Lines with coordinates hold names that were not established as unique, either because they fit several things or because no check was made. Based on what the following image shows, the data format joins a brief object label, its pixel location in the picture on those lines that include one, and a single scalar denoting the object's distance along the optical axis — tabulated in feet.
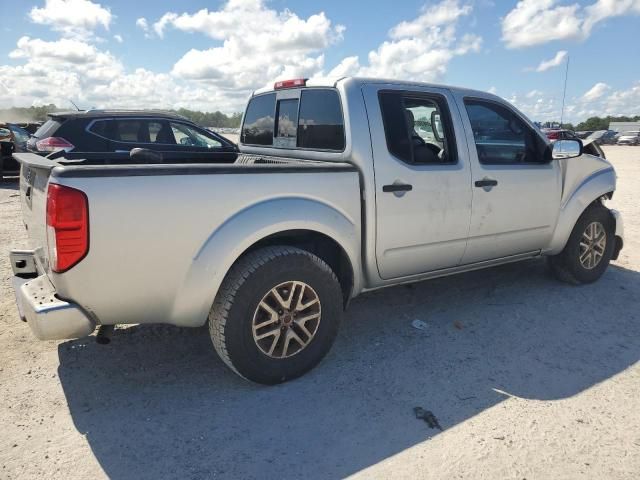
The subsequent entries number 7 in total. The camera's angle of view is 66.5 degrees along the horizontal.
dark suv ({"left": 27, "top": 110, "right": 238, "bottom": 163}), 27.02
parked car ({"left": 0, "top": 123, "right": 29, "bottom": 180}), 38.45
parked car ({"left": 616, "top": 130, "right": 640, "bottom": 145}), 162.12
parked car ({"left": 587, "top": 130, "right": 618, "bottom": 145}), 177.37
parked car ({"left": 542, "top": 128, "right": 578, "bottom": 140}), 52.31
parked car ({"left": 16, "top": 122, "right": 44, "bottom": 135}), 57.31
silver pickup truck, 8.18
